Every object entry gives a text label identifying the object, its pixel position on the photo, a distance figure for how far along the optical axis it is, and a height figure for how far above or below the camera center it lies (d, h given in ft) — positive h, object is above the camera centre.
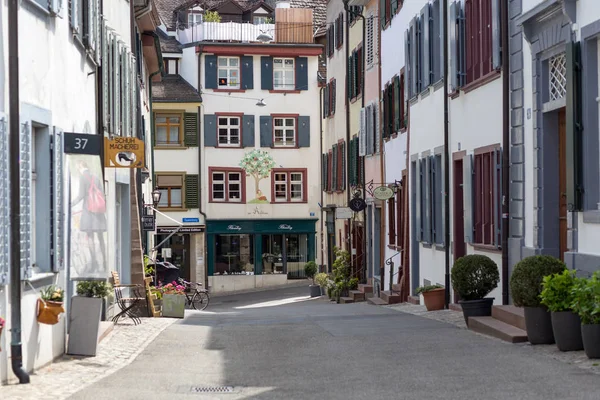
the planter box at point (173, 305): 75.72 -6.01
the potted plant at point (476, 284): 53.42 -3.39
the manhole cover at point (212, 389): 35.09 -5.38
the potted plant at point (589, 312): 36.09 -3.23
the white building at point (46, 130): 36.37 +2.99
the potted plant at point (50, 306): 38.42 -3.02
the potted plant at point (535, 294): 42.19 -3.07
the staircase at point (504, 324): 44.92 -4.81
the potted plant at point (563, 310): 38.93 -3.42
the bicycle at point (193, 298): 103.40 -7.65
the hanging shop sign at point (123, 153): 54.54 +3.01
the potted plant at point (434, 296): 72.14 -5.31
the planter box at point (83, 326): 44.09 -4.26
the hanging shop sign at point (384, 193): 92.22 +1.53
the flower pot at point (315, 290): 133.80 -8.97
